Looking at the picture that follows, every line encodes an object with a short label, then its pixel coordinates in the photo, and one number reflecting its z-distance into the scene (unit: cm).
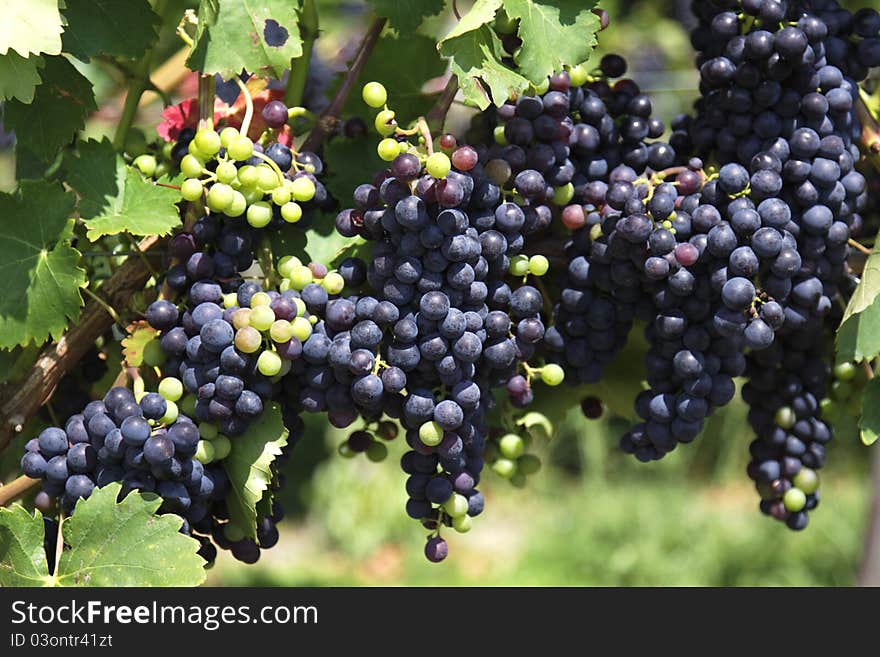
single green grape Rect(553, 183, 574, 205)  155
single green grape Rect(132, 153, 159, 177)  160
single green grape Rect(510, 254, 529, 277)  153
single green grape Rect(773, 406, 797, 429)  164
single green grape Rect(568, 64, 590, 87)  155
